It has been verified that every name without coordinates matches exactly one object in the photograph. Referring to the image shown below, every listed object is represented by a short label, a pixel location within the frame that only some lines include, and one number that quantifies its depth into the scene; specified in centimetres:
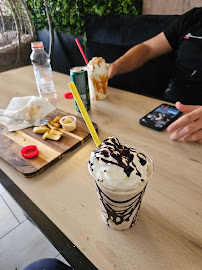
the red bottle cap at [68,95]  118
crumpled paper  91
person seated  134
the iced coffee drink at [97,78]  104
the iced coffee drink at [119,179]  42
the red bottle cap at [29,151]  71
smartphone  87
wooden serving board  67
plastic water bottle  113
